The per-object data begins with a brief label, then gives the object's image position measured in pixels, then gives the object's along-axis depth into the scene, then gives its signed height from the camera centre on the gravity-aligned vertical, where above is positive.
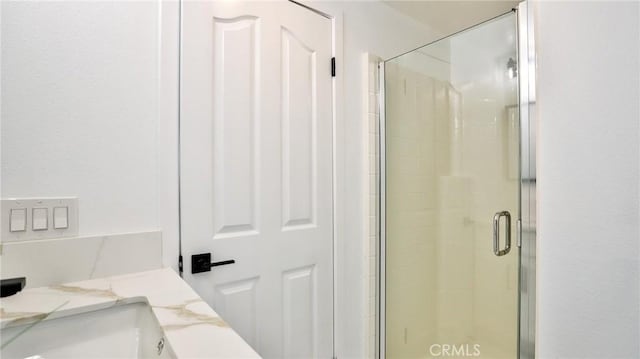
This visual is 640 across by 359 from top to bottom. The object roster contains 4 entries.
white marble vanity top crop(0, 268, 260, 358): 0.59 -0.30
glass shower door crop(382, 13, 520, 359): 1.48 -0.10
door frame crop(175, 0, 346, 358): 1.66 +0.15
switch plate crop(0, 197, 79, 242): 0.92 -0.12
